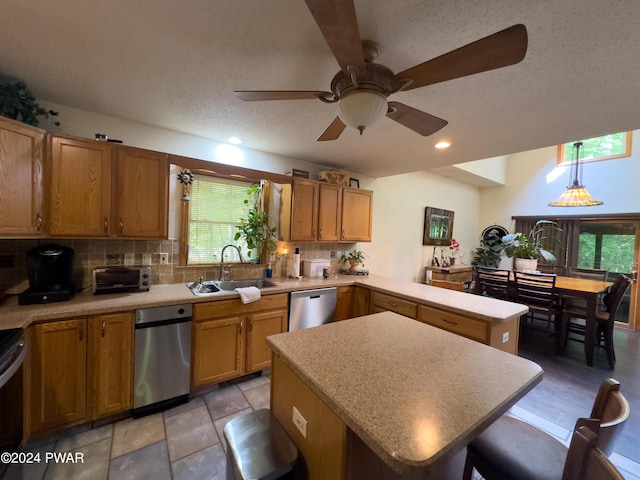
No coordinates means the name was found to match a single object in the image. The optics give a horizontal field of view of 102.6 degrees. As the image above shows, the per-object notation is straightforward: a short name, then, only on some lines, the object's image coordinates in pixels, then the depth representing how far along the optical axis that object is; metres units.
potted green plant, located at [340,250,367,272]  3.75
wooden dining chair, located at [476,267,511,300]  3.56
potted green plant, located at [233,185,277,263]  2.88
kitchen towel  2.32
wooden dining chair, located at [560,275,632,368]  2.97
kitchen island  0.72
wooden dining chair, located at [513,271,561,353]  3.21
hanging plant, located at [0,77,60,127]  1.65
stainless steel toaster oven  2.03
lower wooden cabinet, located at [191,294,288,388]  2.19
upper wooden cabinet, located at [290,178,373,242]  3.07
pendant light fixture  3.81
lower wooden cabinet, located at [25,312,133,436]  1.63
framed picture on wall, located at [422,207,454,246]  4.95
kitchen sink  2.45
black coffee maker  1.77
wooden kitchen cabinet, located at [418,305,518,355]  1.96
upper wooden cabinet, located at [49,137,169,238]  1.87
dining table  2.97
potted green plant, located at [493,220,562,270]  4.21
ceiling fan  0.87
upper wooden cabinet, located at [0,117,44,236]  1.59
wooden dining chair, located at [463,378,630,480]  0.86
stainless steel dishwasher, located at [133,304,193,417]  1.94
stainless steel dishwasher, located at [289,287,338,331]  2.71
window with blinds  2.71
